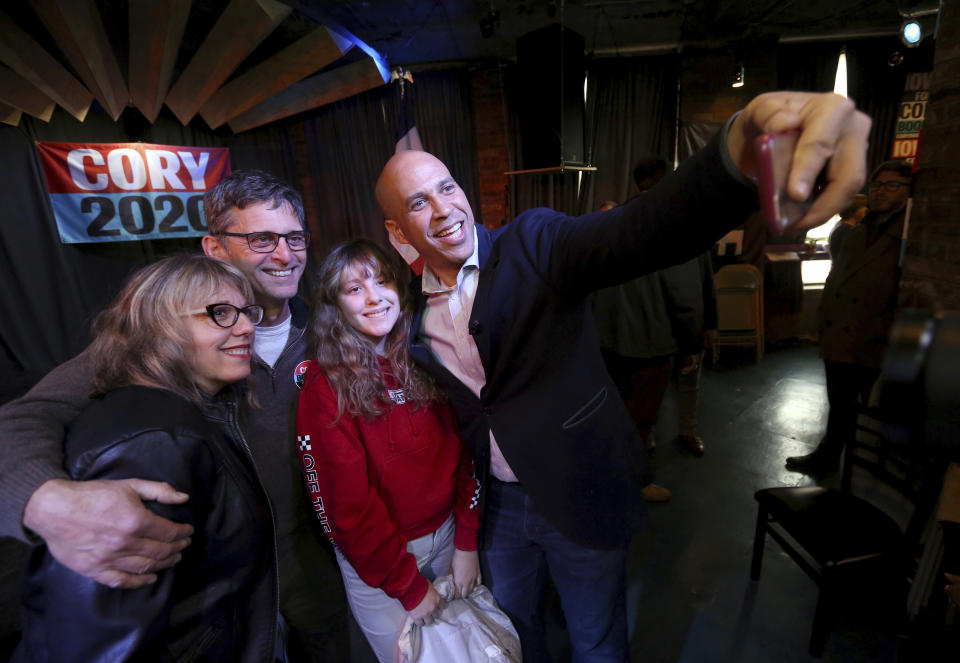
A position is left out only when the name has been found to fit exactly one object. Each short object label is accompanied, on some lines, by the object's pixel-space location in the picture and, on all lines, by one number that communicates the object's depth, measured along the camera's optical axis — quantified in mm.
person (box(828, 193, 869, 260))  3406
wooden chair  4582
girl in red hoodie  1072
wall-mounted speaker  3654
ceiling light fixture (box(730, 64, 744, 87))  4230
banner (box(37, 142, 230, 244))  4070
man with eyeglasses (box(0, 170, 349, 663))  831
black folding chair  1399
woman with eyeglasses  633
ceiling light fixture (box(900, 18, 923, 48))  3418
